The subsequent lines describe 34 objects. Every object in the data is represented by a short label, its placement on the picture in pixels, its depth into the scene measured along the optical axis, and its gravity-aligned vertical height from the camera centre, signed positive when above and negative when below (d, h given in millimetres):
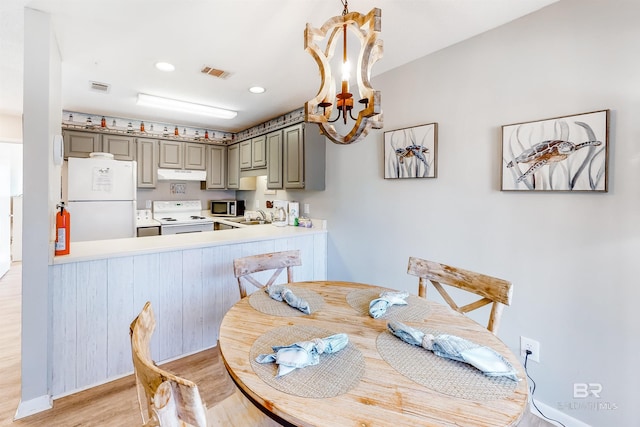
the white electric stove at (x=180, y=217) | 3965 -132
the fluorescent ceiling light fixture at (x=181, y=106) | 2961 +1106
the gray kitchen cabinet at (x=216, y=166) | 4629 +675
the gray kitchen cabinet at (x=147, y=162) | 4027 +646
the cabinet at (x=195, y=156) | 4402 +801
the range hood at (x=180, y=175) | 4188 +499
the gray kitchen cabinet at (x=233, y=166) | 4379 +657
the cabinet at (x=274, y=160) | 3375 +583
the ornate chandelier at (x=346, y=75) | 1159 +557
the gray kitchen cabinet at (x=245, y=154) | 4032 +772
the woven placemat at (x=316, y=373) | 797 -482
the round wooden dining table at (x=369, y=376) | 710 -482
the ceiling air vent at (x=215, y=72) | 2471 +1178
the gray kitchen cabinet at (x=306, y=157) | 3014 +549
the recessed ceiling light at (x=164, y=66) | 2366 +1167
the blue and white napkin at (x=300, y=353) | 877 -451
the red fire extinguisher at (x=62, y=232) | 1820 -152
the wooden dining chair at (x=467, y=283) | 1366 -377
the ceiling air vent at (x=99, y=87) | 2756 +1159
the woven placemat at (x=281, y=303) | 1311 -450
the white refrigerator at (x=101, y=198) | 3215 +113
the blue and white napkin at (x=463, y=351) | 856 -445
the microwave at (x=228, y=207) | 4865 +29
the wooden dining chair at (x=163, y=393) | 603 -399
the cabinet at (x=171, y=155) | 4191 +778
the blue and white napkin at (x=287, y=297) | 1318 -423
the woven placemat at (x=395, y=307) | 1269 -451
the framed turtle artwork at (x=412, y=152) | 2186 +460
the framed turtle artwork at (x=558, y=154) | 1479 +319
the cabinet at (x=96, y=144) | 3561 +806
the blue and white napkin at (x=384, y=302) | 1275 -420
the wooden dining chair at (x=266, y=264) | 1787 -351
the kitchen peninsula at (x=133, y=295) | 1829 -614
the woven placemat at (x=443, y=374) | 789 -479
